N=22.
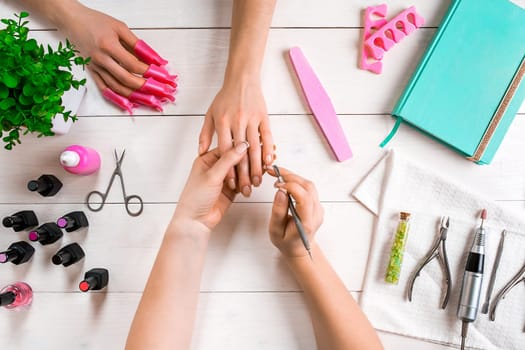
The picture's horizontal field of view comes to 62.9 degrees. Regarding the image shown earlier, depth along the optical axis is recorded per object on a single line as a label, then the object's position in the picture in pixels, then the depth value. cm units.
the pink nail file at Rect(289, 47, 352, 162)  78
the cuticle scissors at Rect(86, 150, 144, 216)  79
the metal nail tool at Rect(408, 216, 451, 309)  76
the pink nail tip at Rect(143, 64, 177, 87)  76
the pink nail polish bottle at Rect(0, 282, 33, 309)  76
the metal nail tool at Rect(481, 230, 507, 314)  76
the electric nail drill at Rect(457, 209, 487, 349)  74
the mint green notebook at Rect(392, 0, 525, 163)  76
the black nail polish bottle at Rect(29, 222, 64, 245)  73
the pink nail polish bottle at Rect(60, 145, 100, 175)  70
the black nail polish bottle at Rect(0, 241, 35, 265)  74
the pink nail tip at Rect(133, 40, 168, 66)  76
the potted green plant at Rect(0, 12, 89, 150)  56
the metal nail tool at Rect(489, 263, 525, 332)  76
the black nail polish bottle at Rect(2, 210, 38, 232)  74
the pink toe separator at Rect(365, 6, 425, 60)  77
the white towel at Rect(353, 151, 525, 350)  77
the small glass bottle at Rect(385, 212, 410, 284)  76
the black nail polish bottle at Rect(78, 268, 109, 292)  72
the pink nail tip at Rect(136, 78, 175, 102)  76
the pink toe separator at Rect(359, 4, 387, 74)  78
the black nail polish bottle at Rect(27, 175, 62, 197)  75
